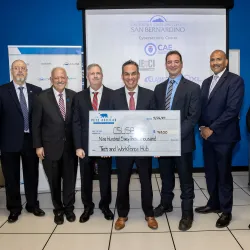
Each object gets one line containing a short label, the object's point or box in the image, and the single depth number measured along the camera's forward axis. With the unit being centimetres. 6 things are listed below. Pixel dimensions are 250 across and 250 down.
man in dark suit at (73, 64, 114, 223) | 268
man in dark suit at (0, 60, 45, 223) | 280
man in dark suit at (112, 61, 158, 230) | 255
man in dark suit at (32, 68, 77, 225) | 269
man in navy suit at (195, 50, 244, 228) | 261
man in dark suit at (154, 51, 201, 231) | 253
